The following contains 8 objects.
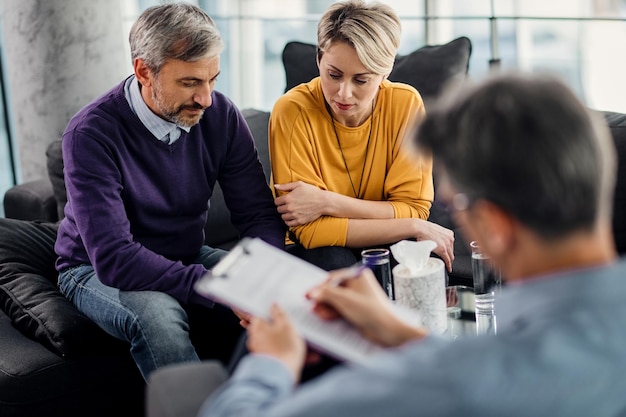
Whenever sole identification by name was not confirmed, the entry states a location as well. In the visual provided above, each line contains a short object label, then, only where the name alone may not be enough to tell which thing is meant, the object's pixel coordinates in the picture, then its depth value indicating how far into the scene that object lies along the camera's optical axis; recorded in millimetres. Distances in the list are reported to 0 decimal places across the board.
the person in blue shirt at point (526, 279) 952
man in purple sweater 2160
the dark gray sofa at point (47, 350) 2199
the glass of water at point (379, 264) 2053
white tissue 1885
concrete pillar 3430
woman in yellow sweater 2332
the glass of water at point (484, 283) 2066
